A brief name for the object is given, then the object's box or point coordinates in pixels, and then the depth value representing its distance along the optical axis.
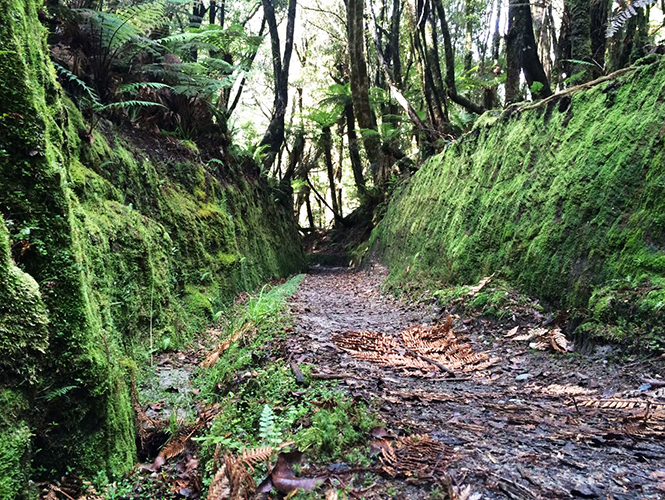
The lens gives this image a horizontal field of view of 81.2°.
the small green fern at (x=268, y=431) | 1.76
